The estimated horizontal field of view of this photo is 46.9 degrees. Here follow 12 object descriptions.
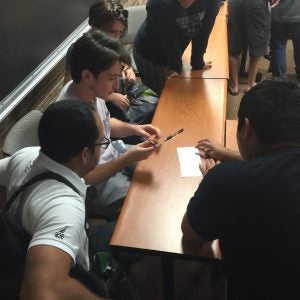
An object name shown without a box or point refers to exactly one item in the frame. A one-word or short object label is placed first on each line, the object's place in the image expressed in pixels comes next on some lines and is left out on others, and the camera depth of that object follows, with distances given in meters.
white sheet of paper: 1.54
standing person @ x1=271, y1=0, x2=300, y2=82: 3.47
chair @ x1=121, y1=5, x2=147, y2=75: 3.18
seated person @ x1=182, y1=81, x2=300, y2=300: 0.90
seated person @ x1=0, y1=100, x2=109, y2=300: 0.86
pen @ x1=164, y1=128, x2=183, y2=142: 1.78
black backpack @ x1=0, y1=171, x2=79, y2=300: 0.87
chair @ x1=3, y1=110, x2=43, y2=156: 1.52
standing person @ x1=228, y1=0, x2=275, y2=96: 3.16
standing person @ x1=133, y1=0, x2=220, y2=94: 2.13
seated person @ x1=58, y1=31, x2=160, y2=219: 1.58
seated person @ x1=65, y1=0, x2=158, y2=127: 2.15
